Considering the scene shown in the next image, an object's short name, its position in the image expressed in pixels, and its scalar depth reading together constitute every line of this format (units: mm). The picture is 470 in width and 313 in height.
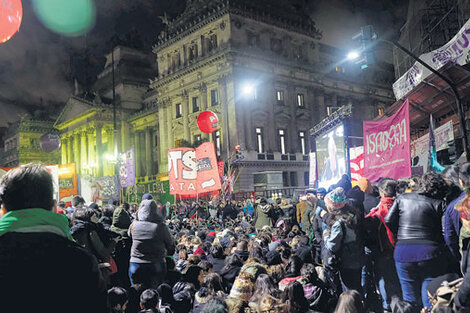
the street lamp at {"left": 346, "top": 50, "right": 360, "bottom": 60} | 12695
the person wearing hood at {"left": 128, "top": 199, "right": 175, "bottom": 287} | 6473
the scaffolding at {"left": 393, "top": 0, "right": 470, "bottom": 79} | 19000
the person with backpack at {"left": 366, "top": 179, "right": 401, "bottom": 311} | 5668
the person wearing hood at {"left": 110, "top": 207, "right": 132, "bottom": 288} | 7133
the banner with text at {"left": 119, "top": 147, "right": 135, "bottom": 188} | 18281
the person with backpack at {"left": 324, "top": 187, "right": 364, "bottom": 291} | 5613
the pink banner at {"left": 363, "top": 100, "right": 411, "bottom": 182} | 8117
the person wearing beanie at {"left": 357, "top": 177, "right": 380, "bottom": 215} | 6779
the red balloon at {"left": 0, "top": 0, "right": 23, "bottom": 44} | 4445
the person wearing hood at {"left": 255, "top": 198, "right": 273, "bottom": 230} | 11977
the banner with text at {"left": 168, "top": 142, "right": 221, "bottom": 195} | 15352
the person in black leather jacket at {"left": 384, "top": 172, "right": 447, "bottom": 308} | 4535
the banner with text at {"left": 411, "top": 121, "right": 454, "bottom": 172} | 11812
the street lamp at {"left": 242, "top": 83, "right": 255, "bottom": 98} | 38844
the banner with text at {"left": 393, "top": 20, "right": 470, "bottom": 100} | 10398
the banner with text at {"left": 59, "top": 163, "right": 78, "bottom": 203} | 16766
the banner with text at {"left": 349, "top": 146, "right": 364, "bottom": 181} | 13719
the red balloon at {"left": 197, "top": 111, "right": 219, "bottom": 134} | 25781
